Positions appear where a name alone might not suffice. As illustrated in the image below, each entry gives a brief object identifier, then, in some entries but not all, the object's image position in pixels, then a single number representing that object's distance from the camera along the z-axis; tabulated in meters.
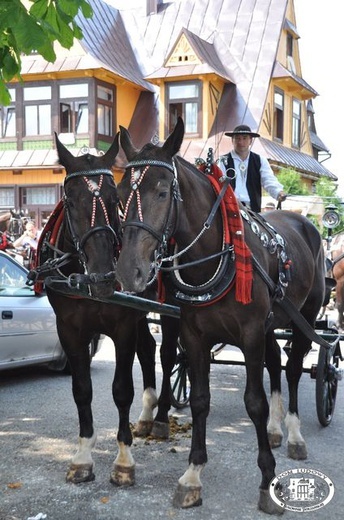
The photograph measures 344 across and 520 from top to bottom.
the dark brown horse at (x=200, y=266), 3.76
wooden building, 23.50
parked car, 7.68
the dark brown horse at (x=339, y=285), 10.25
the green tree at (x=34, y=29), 3.57
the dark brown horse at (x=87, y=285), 4.27
